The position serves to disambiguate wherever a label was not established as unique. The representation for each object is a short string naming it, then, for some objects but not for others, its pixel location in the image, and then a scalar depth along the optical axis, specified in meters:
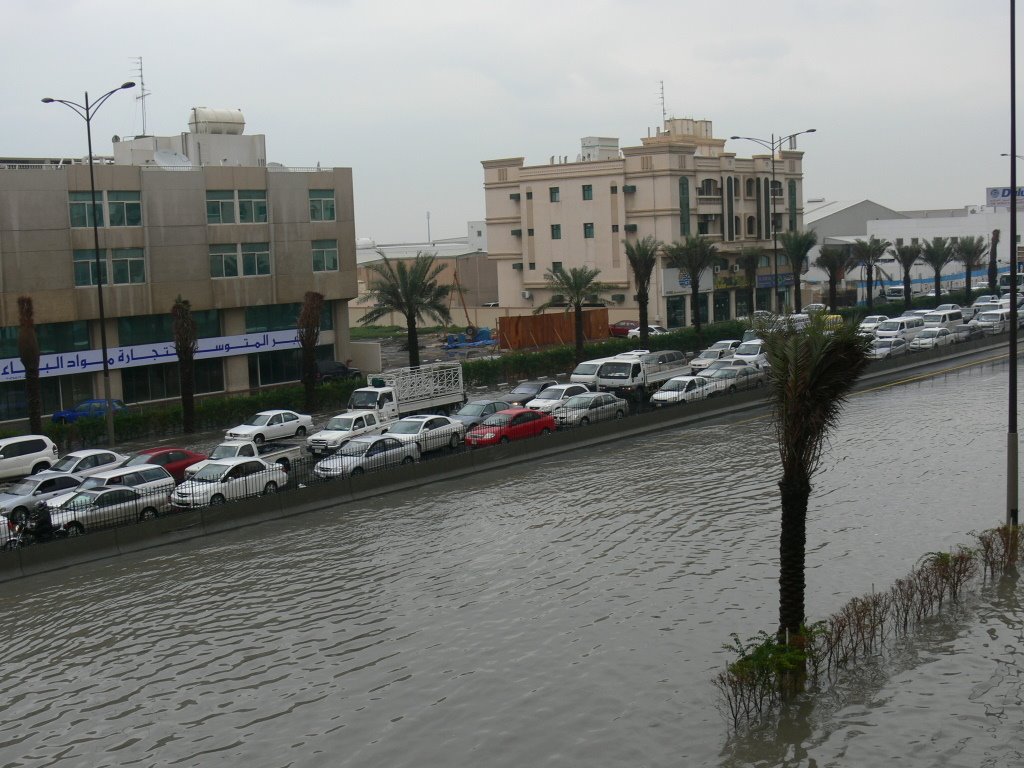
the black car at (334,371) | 55.56
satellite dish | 54.34
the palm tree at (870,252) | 80.12
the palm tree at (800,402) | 16.12
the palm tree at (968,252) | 88.69
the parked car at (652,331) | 65.88
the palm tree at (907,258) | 81.56
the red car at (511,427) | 34.62
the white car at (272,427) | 38.41
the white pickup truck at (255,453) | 30.56
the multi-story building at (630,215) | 77.88
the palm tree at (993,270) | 90.39
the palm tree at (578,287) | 55.50
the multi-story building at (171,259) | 46.34
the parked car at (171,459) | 31.39
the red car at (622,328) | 74.56
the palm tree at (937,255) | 84.88
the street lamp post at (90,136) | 35.72
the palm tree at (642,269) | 58.38
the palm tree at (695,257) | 63.56
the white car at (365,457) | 30.88
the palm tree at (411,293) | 49.81
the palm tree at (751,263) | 76.62
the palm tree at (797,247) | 72.56
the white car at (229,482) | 28.00
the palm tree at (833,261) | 73.84
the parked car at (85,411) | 42.97
